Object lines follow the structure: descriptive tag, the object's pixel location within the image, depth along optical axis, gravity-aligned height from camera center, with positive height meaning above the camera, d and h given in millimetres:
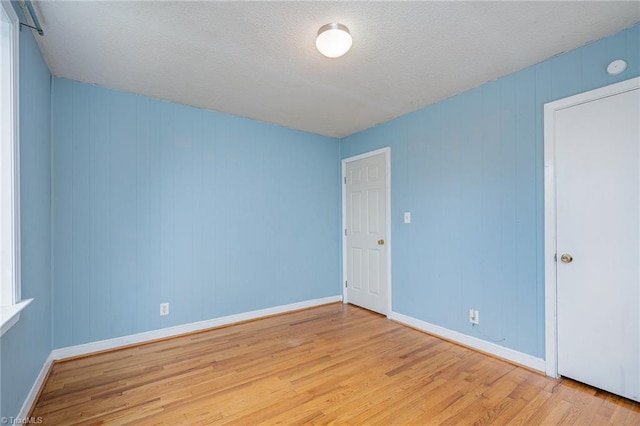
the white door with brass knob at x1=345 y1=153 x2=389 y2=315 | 3747 -285
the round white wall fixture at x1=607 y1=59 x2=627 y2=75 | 1961 +968
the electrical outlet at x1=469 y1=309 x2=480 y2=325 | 2737 -985
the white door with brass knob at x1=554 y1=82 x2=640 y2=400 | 1924 -218
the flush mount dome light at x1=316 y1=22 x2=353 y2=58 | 1871 +1124
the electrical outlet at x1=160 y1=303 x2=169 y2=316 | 2998 -975
